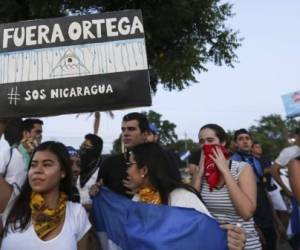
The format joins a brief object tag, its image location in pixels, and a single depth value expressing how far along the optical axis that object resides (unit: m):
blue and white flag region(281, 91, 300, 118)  11.16
